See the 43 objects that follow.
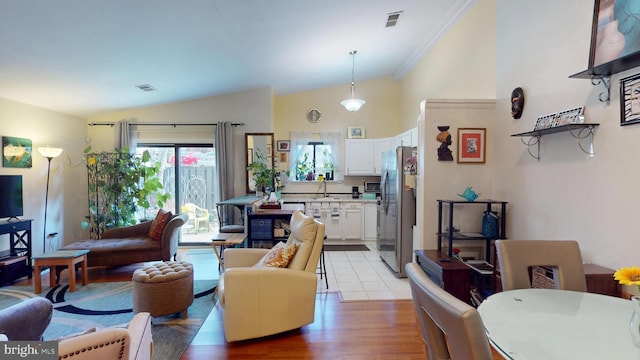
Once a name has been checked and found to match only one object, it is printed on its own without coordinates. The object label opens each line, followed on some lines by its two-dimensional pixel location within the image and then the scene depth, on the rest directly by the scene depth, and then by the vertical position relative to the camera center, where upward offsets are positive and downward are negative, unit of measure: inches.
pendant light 195.4 +49.3
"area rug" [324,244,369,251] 232.2 -55.3
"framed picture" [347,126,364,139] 265.3 +38.2
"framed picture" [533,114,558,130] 93.6 +17.2
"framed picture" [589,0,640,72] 70.6 +35.3
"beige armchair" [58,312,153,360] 40.1 -23.1
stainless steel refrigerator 163.6 -19.5
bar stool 157.2 -53.9
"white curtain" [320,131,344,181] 265.4 +27.8
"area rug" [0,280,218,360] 104.7 -55.2
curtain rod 230.4 +41.3
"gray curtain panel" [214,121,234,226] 229.8 +13.3
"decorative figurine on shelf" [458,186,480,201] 120.4 -7.5
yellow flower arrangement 38.8 -13.1
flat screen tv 157.8 -9.3
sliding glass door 237.9 +0.4
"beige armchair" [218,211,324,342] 97.6 -38.5
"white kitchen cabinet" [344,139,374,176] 257.9 +17.5
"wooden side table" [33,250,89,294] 143.6 -40.1
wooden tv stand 152.2 -40.1
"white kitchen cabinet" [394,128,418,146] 181.6 +25.0
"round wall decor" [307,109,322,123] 265.9 +54.2
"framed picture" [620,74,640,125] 72.4 +18.4
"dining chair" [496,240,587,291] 71.0 -20.4
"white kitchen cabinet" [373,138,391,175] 254.2 +20.8
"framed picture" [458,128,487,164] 130.8 +13.4
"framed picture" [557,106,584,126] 86.0 +17.1
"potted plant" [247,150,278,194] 231.3 +3.3
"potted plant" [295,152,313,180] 265.4 +7.9
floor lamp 181.8 +13.6
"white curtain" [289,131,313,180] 264.8 +29.7
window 265.0 +18.3
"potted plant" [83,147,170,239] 210.4 -6.5
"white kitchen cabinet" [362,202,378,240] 248.2 -36.4
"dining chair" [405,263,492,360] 33.5 -17.6
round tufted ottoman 111.3 -42.1
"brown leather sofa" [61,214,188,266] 167.9 -38.8
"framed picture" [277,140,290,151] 265.6 +27.2
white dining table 40.5 -23.6
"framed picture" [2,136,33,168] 165.3 +15.1
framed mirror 236.7 +21.3
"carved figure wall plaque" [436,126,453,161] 129.7 +13.6
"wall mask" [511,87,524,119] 113.7 +27.9
